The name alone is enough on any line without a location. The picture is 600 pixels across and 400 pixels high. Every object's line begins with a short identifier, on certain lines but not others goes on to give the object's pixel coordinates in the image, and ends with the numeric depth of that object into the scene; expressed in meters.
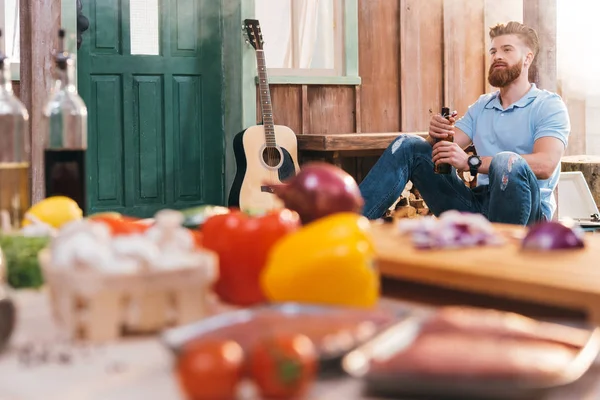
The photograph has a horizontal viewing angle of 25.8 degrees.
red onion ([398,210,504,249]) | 1.61
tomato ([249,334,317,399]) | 0.93
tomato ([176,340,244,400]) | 0.91
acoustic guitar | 3.90
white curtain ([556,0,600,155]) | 8.40
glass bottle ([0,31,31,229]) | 1.70
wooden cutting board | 1.37
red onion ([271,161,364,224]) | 1.55
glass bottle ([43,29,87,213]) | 1.77
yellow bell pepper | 1.27
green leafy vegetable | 1.49
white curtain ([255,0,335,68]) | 4.29
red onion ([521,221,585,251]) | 1.61
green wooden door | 3.95
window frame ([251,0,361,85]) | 4.45
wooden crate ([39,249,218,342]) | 1.21
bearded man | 3.19
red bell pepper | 1.48
